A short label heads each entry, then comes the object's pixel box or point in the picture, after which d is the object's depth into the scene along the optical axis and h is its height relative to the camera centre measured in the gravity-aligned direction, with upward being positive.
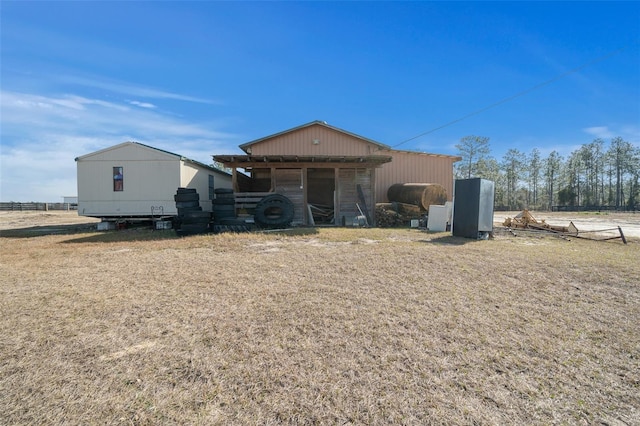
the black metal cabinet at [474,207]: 8.38 -0.09
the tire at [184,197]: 9.65 +0.25
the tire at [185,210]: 9.39 -0.19
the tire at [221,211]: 10.17 -0.24
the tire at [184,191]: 9.69 +0.46
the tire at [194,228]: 9.39 -0.78
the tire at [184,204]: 9.64 +0.01
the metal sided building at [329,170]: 11.99 +1.66
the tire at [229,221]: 10.10 -0.60
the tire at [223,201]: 10.16 +0.12
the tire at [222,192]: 10.30 +0.45
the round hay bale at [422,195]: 12.69 +0.43
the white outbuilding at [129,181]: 11.76 +0.98
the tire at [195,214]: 9.32 -0.32
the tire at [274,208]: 10.77 -0.27
